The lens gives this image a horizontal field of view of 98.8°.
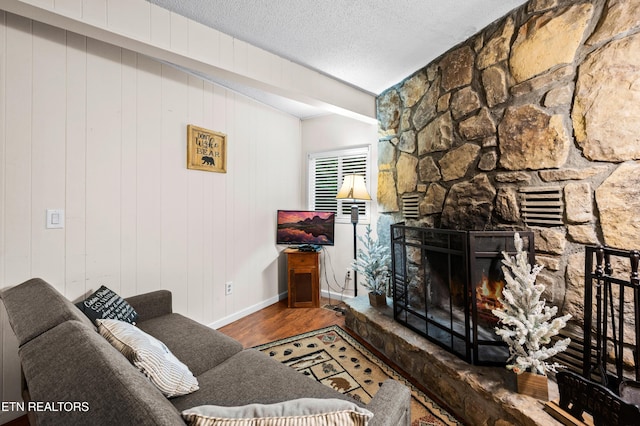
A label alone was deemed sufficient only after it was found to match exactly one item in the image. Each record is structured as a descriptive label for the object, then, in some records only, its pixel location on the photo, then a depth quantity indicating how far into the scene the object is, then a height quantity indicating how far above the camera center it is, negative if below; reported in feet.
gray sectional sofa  2.08 -1.46
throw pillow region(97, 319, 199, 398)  3.65 -1.97
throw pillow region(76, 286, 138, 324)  5.45 -1.90
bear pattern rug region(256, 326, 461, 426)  5.77 -3.98
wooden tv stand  11.39 -2.66
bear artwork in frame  8.68 +2.19
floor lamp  10.50 +0.91
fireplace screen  5.78 -1.94
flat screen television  11.83 -0.53
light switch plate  6.01 -0.05
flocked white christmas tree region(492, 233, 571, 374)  4.63 -1.86
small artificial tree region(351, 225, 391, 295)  9.36 -1.80
